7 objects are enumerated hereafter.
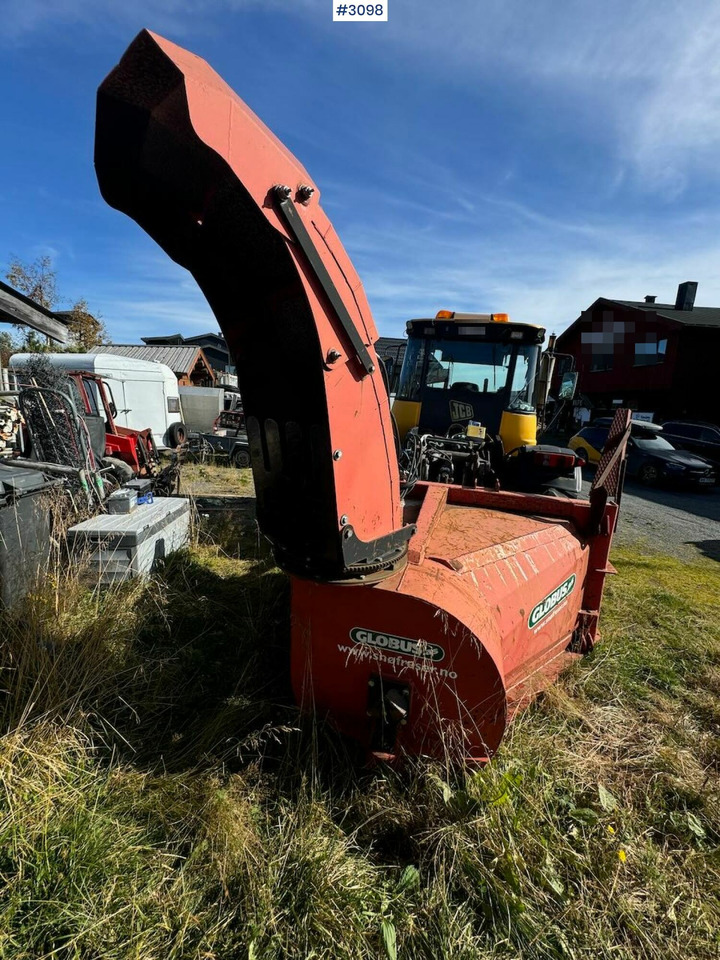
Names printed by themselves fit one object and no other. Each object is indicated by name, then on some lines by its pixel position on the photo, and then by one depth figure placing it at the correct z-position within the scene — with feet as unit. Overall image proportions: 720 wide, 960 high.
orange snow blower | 4.25
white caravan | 43.78
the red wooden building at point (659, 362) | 71.41
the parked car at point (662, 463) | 42.70
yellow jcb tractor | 16.80
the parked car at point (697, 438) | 50.42
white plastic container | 13.26
